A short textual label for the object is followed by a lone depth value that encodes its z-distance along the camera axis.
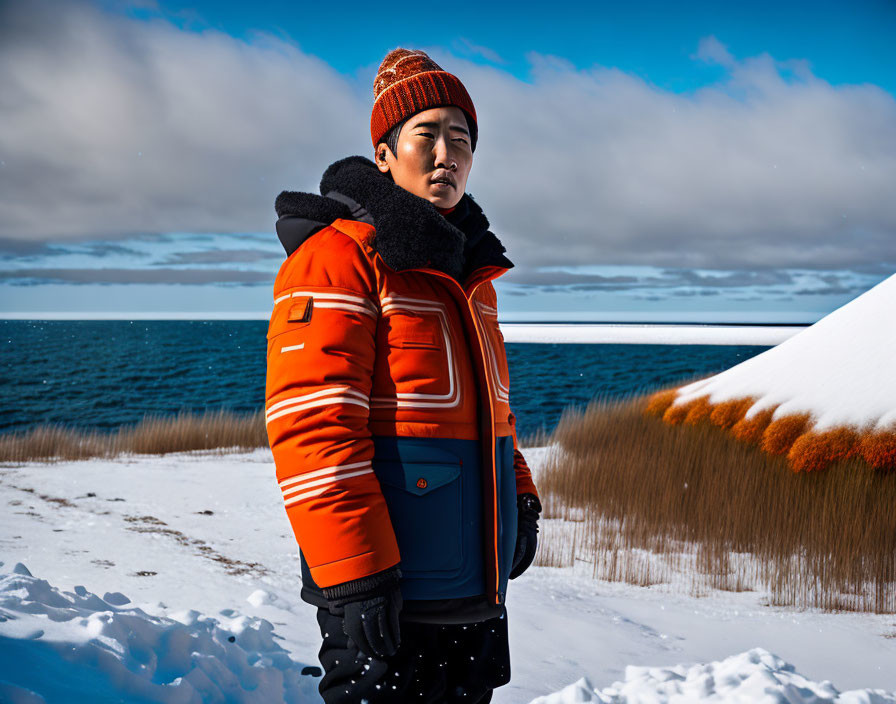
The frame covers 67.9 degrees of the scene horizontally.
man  1.43
